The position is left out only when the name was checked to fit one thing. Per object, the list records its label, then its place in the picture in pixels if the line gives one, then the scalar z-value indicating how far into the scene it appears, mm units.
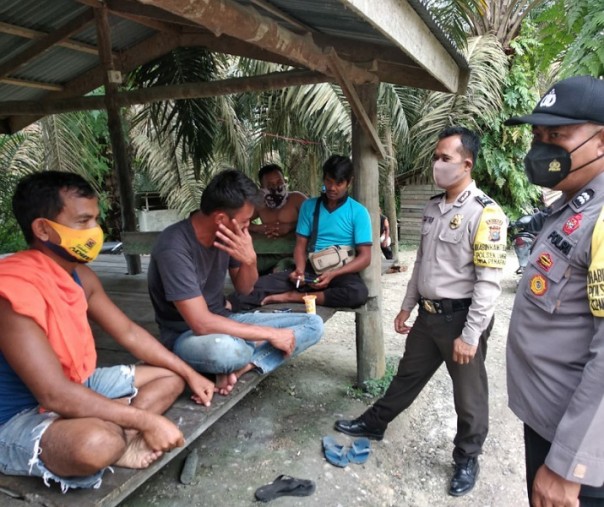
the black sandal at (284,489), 2629
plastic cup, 3156
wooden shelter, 2365
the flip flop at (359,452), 2961
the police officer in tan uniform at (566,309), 1163
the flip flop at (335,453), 2936
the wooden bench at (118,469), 1492
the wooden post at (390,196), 8547
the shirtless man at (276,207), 4129
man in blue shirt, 3555
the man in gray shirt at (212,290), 2229
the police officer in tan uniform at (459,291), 2309
